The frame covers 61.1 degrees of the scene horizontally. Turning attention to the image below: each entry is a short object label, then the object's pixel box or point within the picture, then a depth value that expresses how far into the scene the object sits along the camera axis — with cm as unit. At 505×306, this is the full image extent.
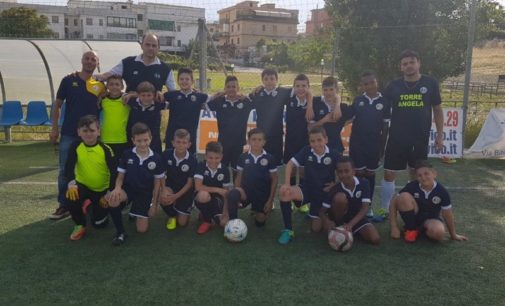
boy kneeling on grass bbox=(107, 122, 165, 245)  443
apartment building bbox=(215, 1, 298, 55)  7372
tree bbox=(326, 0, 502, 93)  1031
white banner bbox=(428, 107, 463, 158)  804
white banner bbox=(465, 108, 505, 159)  798
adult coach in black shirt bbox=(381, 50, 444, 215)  461
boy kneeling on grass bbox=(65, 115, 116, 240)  434
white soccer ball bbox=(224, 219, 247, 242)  416
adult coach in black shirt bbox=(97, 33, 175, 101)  511
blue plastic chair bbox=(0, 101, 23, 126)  959
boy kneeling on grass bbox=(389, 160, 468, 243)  412
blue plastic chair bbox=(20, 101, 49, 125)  960
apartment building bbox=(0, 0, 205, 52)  5703
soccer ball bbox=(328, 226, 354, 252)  393
